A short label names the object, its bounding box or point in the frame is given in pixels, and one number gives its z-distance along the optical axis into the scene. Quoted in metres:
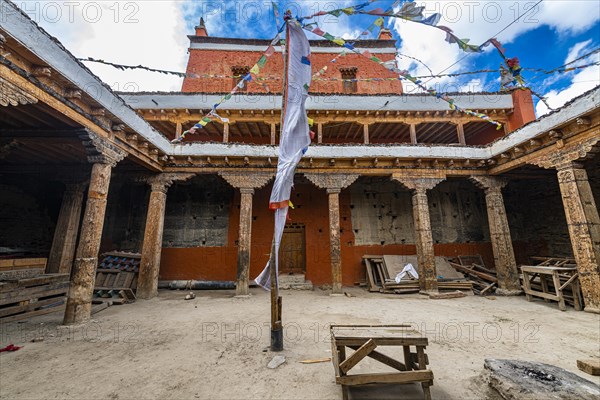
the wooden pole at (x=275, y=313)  3.98
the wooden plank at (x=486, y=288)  8.67
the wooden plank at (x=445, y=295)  8.27
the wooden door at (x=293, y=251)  11.12
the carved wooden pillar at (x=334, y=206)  8.81
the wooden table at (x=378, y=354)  2.63
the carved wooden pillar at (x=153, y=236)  8.25
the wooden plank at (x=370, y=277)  9.67
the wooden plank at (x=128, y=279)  8.01
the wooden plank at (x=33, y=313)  5.52
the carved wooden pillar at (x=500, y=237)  8.78
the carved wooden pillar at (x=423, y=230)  8.93
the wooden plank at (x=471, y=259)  10.89
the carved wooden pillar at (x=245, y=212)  8.59
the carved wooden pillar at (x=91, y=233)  5.48
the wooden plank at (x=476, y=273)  9.25
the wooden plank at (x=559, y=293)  6.49
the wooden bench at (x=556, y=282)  6.52
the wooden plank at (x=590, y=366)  3.18
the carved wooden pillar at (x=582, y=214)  6.33
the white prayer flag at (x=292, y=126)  4.07
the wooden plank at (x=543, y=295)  6.82
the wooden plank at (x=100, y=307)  6.49
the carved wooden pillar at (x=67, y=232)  8.30
